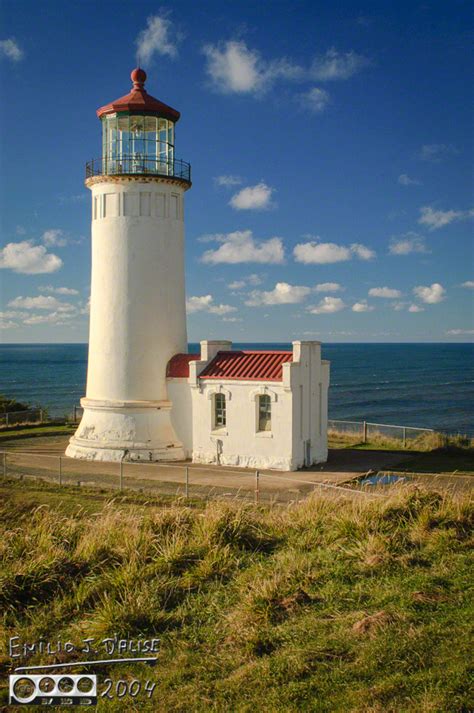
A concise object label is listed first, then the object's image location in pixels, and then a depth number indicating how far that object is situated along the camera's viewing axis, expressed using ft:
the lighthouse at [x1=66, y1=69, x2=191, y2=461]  73.26
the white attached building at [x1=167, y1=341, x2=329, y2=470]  67.26
